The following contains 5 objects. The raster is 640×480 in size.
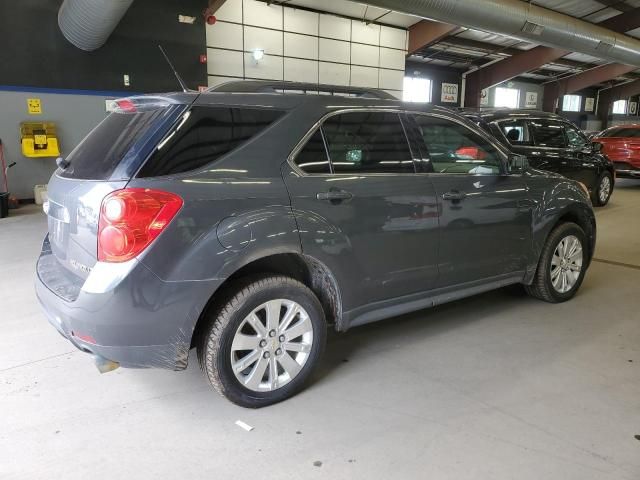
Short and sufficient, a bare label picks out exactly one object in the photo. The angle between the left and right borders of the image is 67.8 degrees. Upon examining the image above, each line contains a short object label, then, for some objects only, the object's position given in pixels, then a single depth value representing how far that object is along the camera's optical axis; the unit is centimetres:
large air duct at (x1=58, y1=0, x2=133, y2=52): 736
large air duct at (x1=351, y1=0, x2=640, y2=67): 854
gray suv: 197
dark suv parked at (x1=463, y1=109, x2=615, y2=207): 657
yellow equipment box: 884
